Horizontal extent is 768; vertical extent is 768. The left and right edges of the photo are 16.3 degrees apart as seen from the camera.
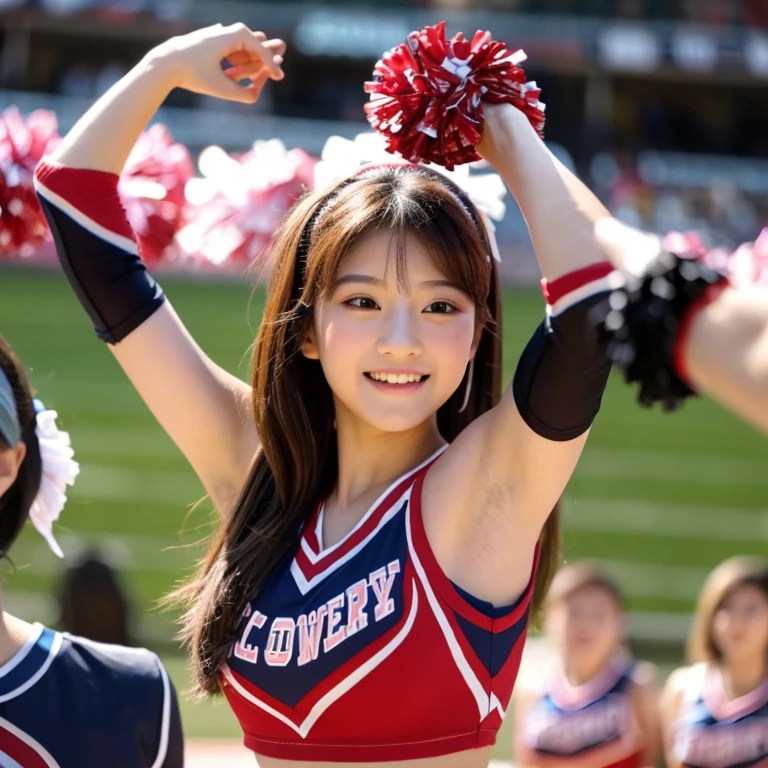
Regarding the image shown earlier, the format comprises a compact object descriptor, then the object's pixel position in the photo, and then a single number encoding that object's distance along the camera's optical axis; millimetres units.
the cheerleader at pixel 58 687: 3215
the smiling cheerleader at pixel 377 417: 3205
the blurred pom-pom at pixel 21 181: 4066
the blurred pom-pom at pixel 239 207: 4367
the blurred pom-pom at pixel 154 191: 4227
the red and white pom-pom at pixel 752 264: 3555
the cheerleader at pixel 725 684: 6555
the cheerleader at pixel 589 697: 7461
